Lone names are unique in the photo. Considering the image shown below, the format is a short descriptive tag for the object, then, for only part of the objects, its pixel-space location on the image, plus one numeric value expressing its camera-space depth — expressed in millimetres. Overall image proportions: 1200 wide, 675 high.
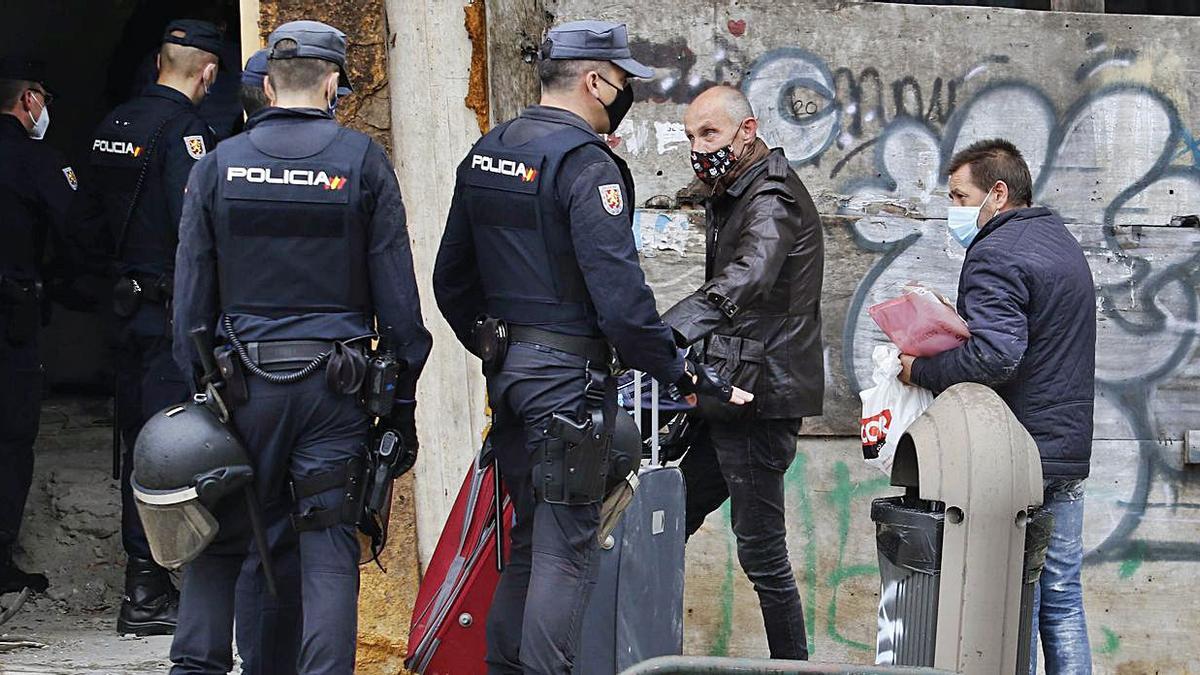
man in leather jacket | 9875
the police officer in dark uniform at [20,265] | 11500
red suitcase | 8820
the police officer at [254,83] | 9289
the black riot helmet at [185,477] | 7613
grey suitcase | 8914
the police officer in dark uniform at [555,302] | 7977
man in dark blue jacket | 8742
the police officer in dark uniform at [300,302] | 7793
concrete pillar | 10250
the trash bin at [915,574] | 7891
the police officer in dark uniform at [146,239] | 11180
